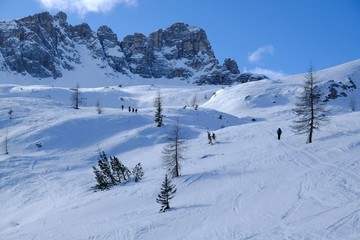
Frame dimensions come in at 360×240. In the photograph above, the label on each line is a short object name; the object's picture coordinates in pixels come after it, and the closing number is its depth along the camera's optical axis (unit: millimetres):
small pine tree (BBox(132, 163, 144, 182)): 31134
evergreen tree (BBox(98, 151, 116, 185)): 31558
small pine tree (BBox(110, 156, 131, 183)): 32094
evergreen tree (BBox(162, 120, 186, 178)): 30186
